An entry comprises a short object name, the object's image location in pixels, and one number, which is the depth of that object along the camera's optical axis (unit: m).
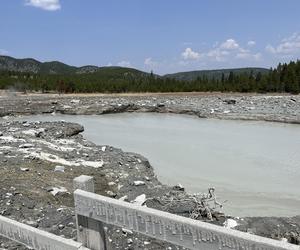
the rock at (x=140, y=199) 4.94
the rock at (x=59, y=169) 6.40
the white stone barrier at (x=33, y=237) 2.24
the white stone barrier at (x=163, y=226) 1.62
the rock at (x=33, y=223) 4.04
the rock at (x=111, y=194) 5.57
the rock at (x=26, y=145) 7.89
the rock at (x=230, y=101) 20.72
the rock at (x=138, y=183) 5.99
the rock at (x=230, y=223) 4.25
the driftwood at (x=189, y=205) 4.43
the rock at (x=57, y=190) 5.27
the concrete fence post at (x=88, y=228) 2.22
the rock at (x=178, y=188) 5.91
